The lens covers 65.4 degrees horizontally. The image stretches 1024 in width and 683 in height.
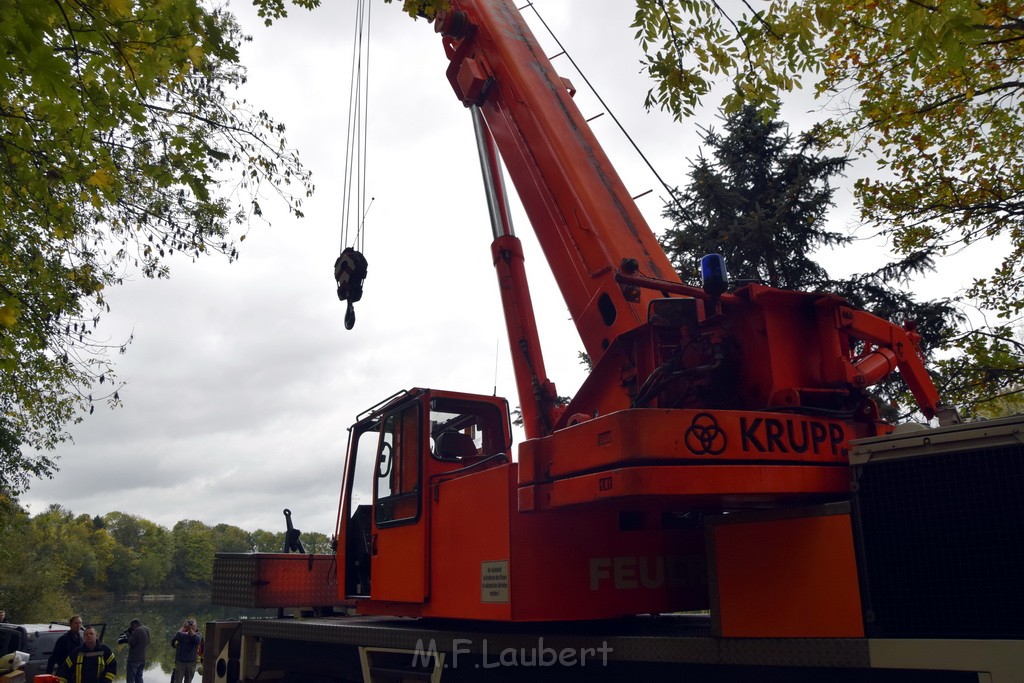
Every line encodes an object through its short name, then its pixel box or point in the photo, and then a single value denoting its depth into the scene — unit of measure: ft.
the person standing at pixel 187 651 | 46.57
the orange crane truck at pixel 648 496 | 10.66
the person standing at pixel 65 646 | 39.35
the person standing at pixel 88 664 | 38.88
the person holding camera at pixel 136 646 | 46.88
